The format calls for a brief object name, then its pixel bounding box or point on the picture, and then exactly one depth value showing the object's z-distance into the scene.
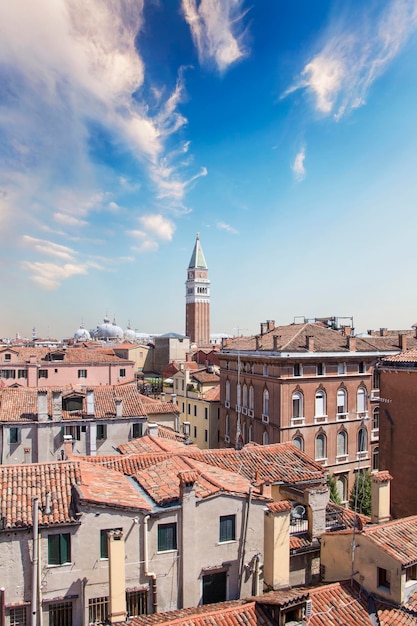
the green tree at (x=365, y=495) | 22.11
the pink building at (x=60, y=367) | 39.09
